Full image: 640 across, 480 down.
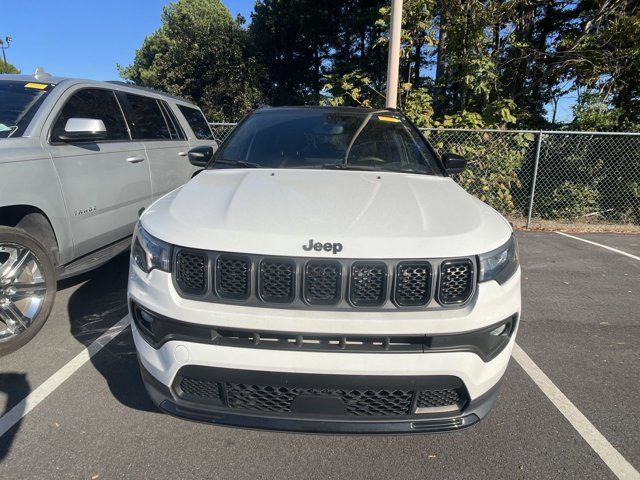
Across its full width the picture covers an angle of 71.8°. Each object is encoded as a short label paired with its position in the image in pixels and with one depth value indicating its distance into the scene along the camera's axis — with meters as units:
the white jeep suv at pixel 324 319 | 1.88
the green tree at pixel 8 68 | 52.61
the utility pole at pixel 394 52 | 7.10
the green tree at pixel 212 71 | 16.20
